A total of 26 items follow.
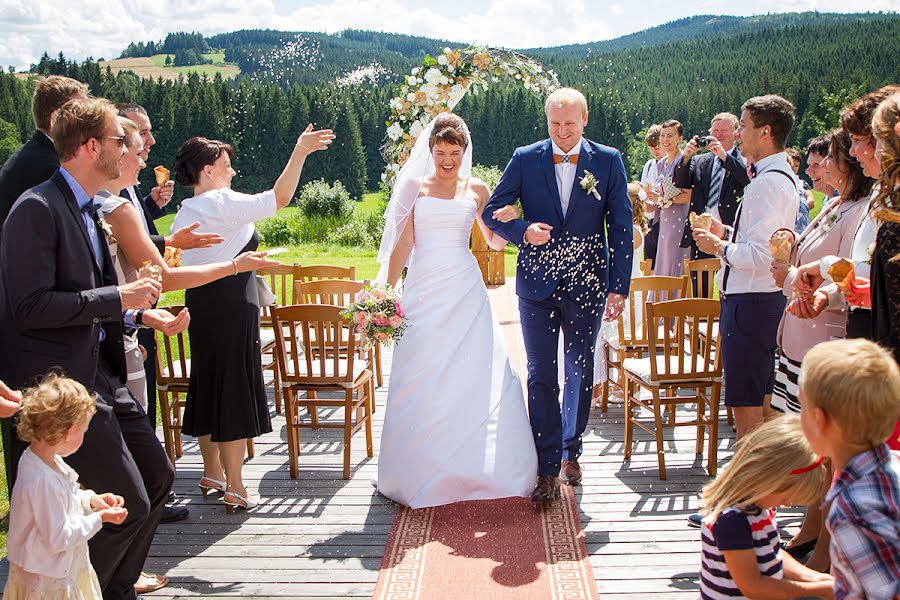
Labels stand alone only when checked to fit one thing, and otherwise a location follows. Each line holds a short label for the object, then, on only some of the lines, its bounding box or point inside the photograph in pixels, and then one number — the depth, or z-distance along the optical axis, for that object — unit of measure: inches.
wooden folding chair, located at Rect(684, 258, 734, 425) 257.3
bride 186.2
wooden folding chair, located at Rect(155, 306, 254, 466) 204.4
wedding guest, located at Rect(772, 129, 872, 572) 143.2
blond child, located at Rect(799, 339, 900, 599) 75.9
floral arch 334.0
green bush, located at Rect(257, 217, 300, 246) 940.0
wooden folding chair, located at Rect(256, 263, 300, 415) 247.3
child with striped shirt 92.7
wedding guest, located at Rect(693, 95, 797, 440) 170.4
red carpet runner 147.3
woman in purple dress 331.9
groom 185.5
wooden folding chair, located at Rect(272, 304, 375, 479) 199.6
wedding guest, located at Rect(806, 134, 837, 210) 247.3
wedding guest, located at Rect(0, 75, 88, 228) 149.3
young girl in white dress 109.8
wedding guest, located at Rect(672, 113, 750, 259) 282.5
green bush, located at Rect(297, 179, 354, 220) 976.3
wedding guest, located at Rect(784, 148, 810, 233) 258.7
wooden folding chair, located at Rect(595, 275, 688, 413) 233.9
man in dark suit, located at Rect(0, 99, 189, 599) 115.6
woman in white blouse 180.9
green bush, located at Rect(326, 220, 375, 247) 896.3
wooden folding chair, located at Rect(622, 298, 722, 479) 195.9
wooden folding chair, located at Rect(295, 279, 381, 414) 242.6
